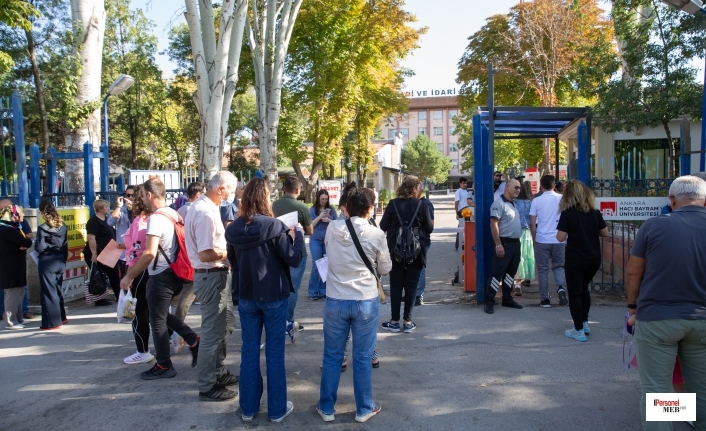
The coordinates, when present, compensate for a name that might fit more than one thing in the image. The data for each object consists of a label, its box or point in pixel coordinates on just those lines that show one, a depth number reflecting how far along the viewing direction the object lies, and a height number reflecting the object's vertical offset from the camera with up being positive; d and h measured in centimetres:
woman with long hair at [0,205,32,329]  677 -53
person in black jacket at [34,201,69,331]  679 -65
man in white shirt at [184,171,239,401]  445 -62
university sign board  713 -16
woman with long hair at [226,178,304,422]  403 -62
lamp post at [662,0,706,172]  636 +220
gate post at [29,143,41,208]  809 +50
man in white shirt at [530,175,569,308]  716 -50
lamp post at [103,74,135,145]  1152 +264
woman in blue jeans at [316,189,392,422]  409 -85
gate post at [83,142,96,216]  882 +53
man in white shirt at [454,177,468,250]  1258 +10
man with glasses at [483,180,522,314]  695 -53
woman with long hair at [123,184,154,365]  512 -48
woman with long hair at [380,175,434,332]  614 -30
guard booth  751 +61
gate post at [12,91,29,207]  770 +81
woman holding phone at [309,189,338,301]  799 -38
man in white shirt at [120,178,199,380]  475 -58
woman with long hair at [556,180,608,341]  566 -48
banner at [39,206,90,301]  852 -66
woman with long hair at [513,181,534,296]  830 -72
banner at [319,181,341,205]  1492 +38
